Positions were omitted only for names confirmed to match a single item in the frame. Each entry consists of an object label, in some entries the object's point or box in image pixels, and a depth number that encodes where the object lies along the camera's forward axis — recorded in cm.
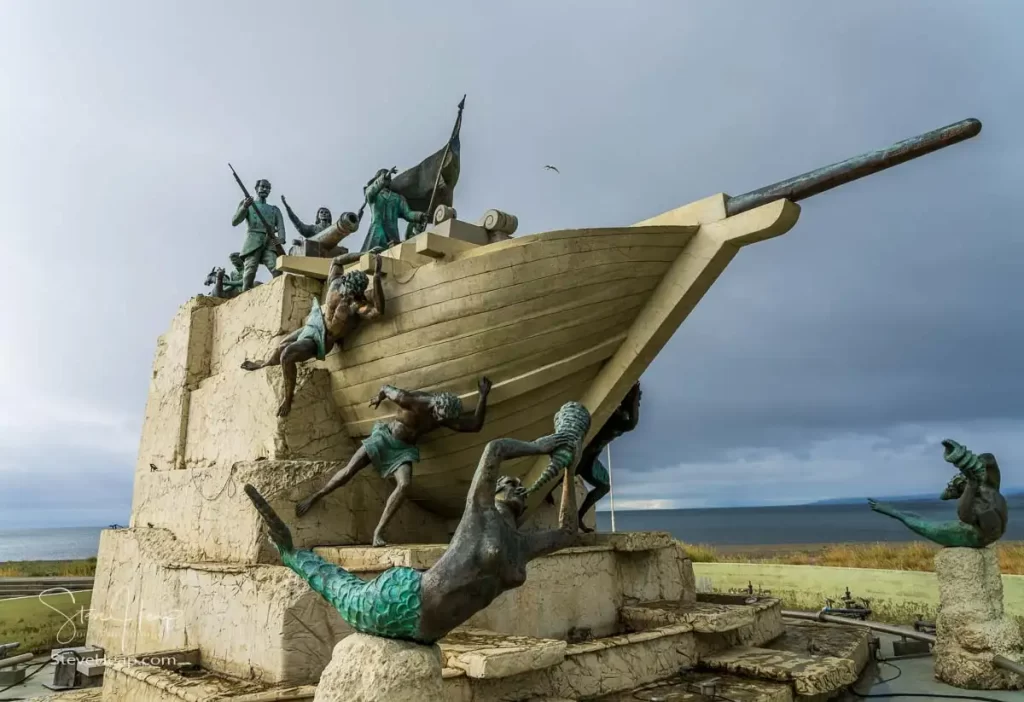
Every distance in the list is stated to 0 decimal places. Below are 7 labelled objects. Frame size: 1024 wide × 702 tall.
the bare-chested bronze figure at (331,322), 580
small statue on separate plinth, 564
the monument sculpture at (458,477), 459
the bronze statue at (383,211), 739
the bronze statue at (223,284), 816
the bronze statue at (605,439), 709
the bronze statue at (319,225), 863
